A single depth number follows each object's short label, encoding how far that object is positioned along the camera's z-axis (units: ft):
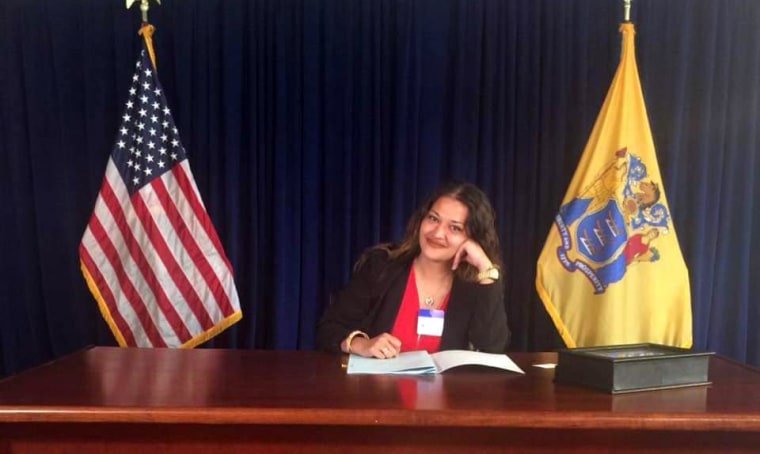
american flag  8.70
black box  4.52
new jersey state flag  8.61
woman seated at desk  6.61
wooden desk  3.95
